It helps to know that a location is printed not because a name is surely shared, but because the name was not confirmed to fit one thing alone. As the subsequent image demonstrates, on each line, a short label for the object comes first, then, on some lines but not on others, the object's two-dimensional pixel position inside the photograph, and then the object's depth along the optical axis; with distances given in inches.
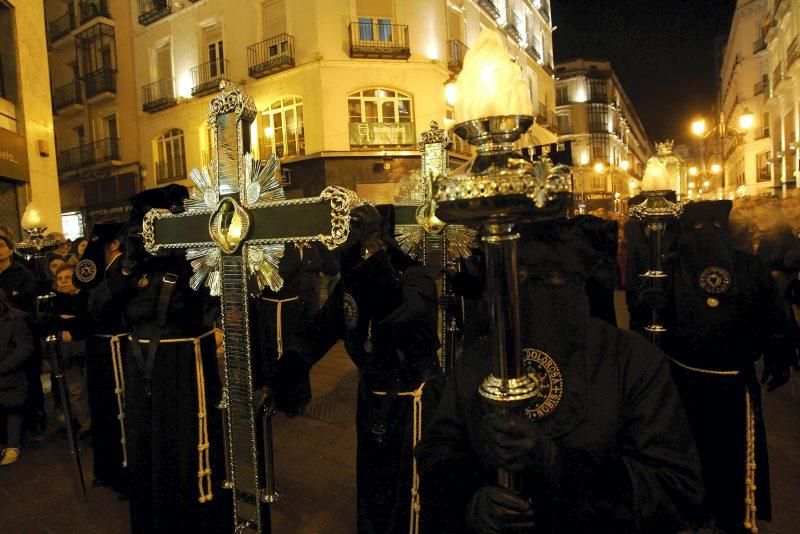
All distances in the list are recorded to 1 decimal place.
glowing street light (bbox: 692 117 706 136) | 570.4
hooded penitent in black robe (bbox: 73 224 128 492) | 158.4
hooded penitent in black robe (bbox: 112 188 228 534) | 122.2
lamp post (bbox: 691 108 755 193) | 573.1
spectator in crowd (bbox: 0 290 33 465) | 184.1
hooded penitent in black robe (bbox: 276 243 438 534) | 105.3
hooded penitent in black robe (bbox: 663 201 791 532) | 122.0
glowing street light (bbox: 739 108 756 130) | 597.6
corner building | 696.4
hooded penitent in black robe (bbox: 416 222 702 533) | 56.7
